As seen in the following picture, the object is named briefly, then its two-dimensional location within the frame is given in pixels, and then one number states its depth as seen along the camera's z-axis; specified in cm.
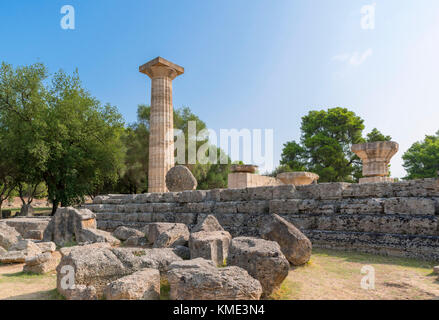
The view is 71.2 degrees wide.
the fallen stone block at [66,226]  731
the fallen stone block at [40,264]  455
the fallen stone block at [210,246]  438
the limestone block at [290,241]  444
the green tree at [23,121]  1487
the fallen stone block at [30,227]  839
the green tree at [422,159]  2911
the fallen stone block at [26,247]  571
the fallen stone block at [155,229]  668
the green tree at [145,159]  2720
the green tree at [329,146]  2816
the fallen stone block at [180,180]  1049
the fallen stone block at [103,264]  341
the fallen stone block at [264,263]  333
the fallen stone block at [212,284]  278
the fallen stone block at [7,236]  674
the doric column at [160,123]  1650
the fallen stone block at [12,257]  535
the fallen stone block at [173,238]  557
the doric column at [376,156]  1342
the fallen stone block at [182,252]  472
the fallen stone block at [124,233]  752
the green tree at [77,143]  1592
